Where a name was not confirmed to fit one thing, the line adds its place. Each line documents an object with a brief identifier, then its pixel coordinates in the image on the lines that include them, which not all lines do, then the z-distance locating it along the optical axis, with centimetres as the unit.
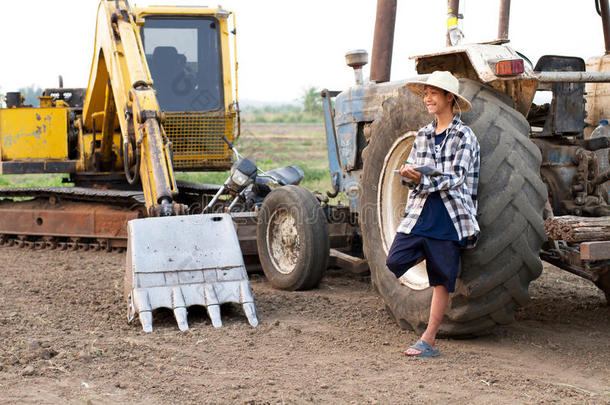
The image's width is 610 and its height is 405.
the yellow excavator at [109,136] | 929
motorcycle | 749
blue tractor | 417
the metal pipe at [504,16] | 587
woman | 415
